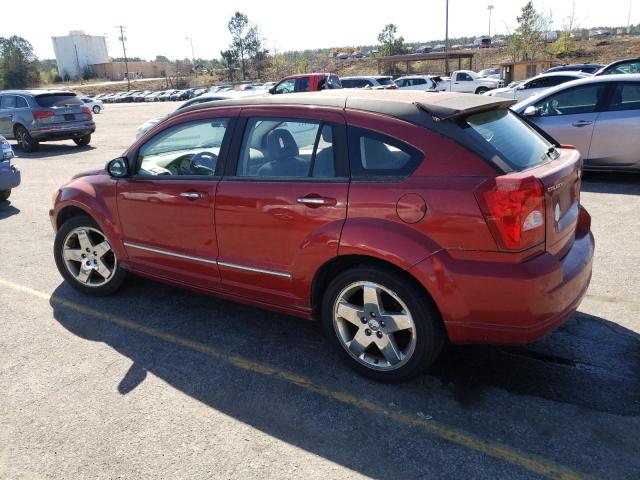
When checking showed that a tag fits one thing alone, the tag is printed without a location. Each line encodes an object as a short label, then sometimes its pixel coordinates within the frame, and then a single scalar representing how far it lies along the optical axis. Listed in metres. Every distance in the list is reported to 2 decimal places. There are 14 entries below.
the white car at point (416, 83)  28.15
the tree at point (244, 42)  90.44
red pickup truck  18.86
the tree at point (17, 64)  80.31
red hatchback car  2.90
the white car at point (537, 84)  17.02
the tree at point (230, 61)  88.36
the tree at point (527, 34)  44.84
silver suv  16.06
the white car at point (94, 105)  40.00
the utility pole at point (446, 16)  50.44
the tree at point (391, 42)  68.94
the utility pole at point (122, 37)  102.31
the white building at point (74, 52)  125.69
